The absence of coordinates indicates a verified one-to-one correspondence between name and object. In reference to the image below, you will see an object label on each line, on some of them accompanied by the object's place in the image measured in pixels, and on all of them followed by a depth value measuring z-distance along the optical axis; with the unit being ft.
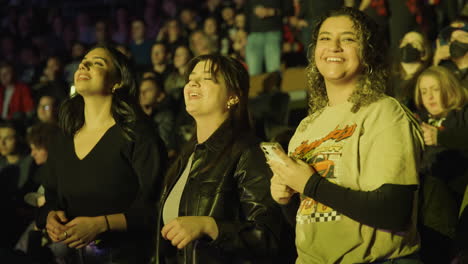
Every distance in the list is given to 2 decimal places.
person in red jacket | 29.76
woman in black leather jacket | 9.67
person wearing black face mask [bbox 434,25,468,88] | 18.29
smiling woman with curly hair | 7.39
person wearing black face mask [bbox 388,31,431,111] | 19.65
